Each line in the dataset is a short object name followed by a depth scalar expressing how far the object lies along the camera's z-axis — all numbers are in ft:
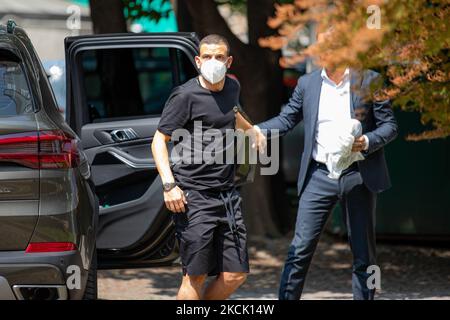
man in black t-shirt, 39.58
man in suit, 43.24
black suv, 36.55
